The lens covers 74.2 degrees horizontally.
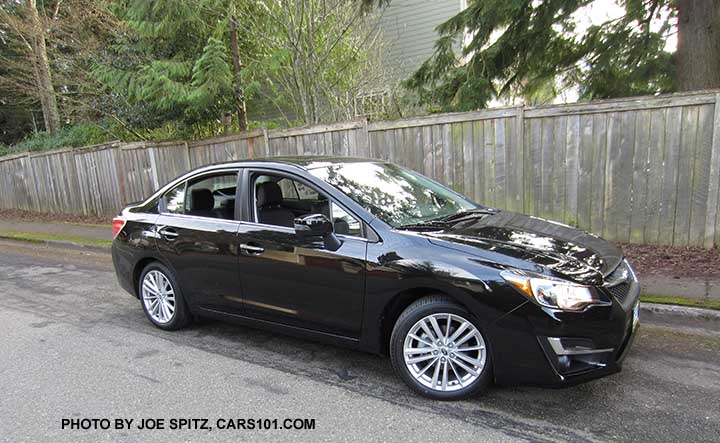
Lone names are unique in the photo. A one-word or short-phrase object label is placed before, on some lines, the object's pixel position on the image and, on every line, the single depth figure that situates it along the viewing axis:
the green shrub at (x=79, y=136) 13.59
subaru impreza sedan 2.93
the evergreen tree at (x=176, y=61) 8.91
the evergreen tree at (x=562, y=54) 6.38
